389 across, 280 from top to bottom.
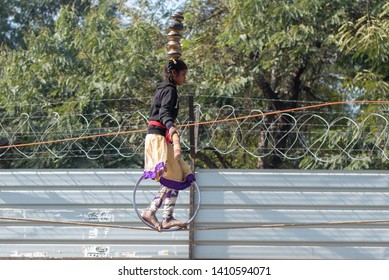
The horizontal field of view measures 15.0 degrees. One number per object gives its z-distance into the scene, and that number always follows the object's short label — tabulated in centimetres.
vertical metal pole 1315
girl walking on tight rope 996
